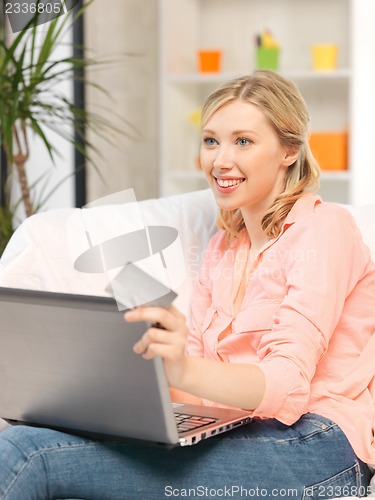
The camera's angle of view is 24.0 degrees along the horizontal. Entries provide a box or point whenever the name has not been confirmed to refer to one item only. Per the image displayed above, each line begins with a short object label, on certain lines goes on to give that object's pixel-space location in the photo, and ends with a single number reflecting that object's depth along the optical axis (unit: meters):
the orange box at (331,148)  3.62
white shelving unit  3.79
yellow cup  3.66
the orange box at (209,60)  3.82
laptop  1.14
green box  3.72
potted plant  2.47
